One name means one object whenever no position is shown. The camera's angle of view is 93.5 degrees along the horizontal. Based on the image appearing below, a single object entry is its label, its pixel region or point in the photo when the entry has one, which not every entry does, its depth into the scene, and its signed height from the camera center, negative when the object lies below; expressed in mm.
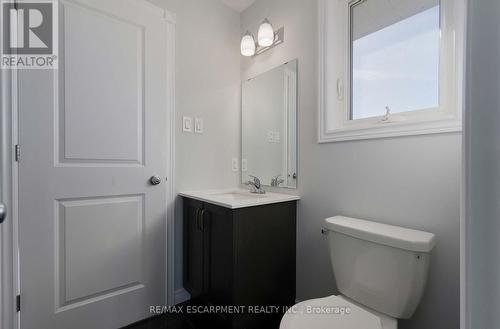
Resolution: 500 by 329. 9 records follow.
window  1062 +508
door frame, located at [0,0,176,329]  1086 -167
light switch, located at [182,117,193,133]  1688 +281
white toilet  914 -499
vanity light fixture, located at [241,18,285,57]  1652 +902
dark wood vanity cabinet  1256 -536
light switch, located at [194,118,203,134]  1744 +282
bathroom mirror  1637 +275
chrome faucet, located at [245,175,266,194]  1737 -172
